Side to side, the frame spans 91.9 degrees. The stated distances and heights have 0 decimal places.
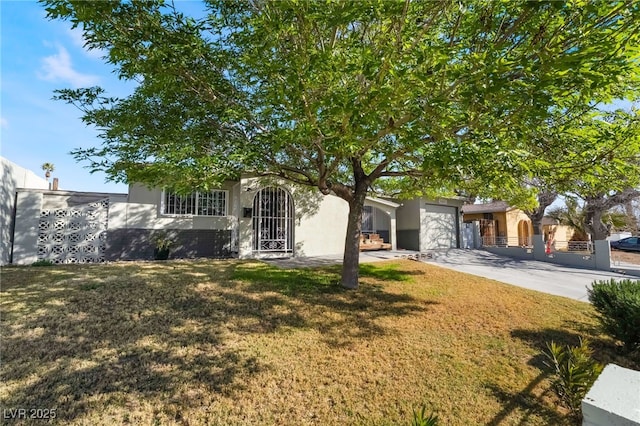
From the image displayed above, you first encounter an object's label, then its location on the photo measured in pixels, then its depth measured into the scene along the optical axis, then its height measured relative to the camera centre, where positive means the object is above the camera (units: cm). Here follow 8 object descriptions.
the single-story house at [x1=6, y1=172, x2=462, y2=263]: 1160 +58
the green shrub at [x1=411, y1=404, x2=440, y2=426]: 276 -173
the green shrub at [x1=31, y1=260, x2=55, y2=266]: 1067 -94
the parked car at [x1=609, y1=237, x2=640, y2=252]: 2451 -73
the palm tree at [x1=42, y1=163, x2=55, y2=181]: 2586 +577
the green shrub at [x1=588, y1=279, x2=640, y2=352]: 512 -128
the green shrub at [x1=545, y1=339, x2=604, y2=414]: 407 -193
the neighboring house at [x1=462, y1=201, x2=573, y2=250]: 2437 +88
